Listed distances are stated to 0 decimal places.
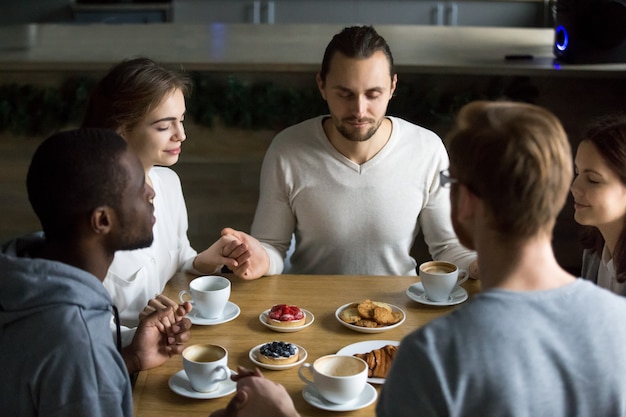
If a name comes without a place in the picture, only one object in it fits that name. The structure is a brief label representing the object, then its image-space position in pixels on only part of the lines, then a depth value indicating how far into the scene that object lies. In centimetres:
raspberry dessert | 178
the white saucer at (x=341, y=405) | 146
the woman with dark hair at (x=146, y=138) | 200
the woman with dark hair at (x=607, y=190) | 191
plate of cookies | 178
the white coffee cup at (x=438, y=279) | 189
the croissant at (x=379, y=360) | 158
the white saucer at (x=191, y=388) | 150
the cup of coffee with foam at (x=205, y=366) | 149
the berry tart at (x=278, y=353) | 162
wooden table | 151
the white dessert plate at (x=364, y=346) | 167
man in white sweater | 243
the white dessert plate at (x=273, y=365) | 161
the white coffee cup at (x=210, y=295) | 179
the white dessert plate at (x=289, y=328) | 177
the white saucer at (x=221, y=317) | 181
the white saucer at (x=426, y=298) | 192
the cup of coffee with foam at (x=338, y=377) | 144
